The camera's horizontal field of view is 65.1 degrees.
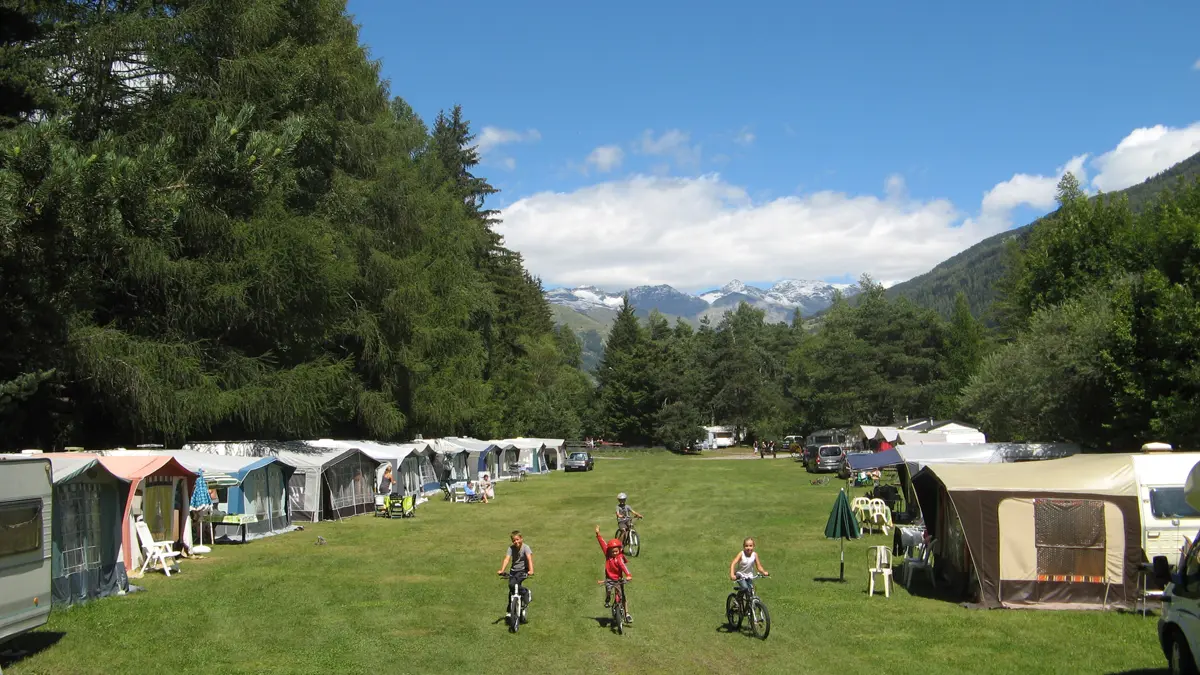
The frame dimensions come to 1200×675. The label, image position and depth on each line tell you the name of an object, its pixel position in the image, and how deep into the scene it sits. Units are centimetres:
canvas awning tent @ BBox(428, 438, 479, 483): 4181
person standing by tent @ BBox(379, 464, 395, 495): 3281
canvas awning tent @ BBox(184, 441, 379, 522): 2739
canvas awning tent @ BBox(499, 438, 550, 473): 5676
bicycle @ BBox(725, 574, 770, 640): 1230
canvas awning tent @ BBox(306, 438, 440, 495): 3309
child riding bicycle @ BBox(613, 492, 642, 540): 1973
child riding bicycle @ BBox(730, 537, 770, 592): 1245
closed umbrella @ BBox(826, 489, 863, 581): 1552
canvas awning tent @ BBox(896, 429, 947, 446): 4356
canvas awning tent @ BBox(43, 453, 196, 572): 1689
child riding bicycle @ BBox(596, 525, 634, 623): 1282
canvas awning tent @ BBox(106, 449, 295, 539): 2288
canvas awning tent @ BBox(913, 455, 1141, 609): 1380
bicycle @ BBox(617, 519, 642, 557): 1986
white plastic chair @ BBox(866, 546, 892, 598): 1566
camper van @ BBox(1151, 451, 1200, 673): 830
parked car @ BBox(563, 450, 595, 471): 6009
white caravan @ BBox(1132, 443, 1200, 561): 1394
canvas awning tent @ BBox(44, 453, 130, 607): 1407
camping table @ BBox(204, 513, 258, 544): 2283
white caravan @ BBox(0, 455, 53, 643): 1059
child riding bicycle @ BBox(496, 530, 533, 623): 1296
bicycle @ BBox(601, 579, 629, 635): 1277
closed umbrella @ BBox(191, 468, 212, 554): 2131
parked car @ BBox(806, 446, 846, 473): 5003
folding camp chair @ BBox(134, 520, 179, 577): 1764
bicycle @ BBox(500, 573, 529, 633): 1280
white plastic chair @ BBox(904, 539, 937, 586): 1661
